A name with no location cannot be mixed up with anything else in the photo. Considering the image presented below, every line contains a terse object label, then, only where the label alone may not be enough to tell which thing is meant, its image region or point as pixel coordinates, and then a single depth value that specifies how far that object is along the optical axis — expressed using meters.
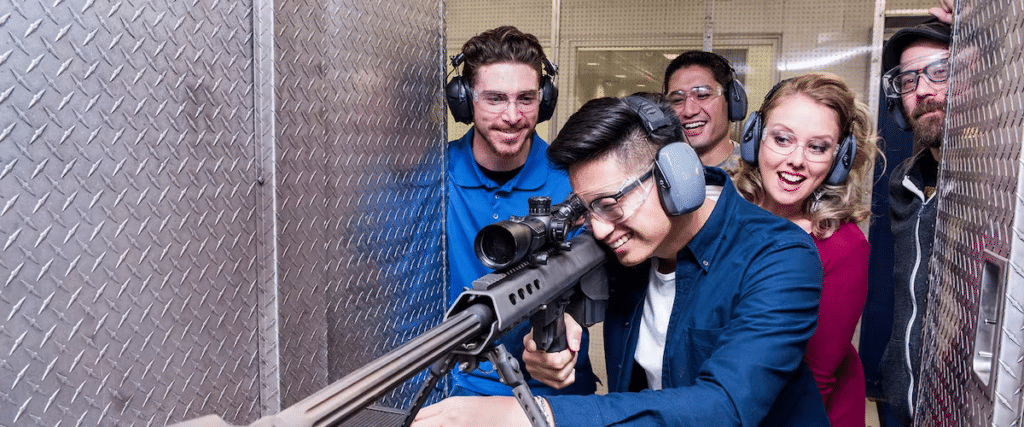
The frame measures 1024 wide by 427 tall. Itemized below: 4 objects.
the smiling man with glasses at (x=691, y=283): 1.38
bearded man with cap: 1.89
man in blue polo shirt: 2.39
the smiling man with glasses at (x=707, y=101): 2.96
